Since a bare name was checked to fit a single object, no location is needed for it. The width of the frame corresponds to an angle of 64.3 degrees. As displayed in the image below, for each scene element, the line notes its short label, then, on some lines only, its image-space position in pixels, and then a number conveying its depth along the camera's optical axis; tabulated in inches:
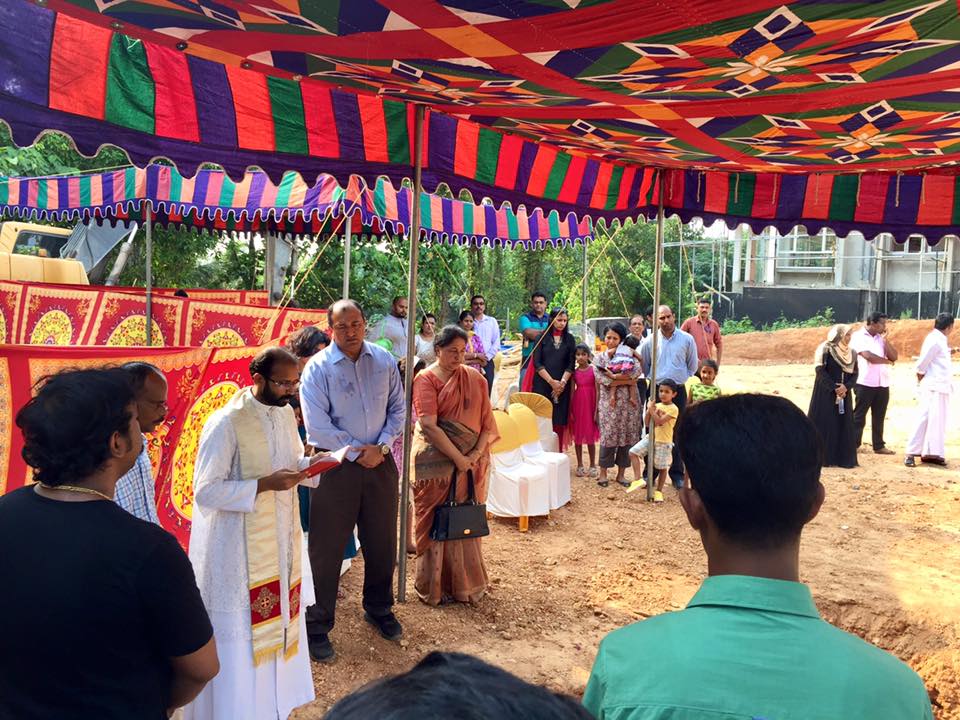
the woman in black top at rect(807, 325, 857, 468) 331.9
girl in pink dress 323.3
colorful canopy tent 103.5
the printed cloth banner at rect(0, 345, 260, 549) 115.7
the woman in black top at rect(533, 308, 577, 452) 318.7
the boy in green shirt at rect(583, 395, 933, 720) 36.9
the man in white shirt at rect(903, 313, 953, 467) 342.6
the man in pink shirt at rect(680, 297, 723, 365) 348.2
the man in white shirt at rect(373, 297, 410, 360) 380.8
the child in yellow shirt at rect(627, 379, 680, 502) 282.2
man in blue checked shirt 94.8
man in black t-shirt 61.5
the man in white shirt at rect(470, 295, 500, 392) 411.2
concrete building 998.4
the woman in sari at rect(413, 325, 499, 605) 178.4
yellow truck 362.9
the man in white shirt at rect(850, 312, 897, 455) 354.3
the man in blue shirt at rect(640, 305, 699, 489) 307.7
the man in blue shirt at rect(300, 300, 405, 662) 157.1
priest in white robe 112.8
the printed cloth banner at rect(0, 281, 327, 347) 310.5
